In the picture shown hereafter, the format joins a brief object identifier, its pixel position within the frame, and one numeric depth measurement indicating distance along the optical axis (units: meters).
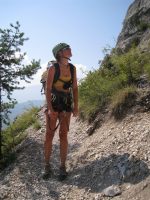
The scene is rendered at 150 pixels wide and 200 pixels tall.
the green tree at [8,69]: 5.45
